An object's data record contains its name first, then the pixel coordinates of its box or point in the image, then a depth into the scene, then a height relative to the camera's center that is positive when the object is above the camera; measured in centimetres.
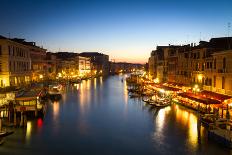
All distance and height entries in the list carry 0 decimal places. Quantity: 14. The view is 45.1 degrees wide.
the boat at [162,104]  3953 -495
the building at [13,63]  4100 +92
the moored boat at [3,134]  2162 -521
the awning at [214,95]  2791 -281
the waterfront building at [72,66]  10459 +129
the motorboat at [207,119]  2518 -463
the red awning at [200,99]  2863 -327
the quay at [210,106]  2172 -424
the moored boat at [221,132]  2050 -491
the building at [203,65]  2943 +52
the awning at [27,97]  3072 -307
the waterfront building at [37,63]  6406 +154
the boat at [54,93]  5036 -437
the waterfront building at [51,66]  8461 +106
